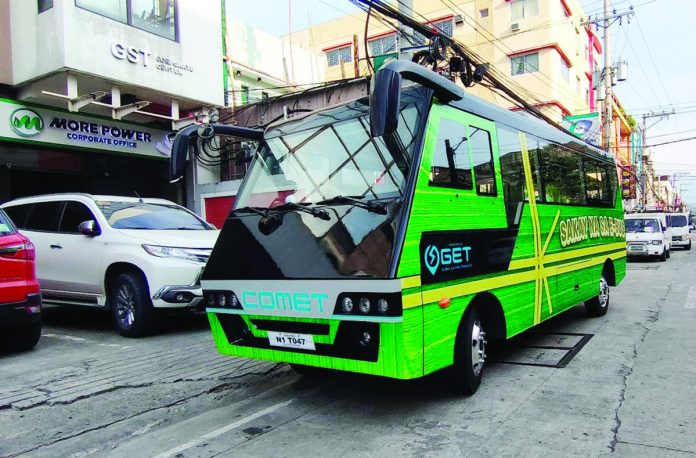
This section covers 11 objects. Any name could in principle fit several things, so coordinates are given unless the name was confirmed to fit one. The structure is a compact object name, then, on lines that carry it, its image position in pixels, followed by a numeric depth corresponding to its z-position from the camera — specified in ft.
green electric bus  12.66
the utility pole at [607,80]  82.79
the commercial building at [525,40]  94.73
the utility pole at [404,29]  32.81
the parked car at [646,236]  68.54
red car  19.17
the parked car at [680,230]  97.60
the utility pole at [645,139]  145.57
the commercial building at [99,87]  40.96
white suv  23.12
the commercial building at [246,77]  56.34
